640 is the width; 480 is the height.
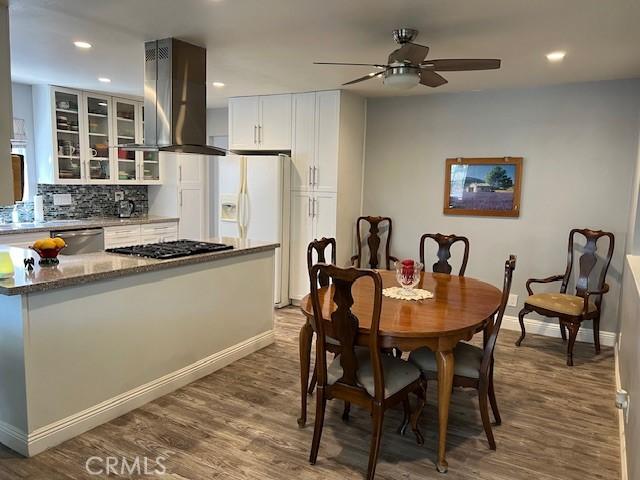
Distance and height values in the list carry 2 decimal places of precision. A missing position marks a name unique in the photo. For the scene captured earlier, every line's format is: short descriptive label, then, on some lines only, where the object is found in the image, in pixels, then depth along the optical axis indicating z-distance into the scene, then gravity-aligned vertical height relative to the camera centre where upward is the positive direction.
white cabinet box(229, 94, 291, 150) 5.12 +0.70
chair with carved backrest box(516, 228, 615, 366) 3.84 -0.89
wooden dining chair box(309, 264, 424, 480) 2.16 -0.91
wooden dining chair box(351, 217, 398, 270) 5.14 -0.58
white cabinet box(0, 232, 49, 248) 4.23 -0.55
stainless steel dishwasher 4.66 -0.61
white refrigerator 5.01 -0.17
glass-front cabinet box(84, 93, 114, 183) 5.27 +0.48
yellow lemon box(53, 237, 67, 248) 2.79 -0.37
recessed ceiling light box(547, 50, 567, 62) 3.24 +0.96
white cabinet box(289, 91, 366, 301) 4.85 +0.16
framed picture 4.55 +0.06
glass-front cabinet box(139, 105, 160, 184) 5.93 +0.20
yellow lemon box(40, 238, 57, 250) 2.73 -0.38
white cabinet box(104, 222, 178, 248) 5.19 -0.60
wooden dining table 2.22 -0.65
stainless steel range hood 3.23 +0.62
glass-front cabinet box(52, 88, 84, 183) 4.98 +0.49
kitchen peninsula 2.38 -0.91
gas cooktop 3.17 -0.47
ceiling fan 2.56 +0.70
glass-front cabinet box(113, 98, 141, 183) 5.56 +0.56
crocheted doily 2.80 -0.63
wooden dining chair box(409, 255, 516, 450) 2.48 -0.94
